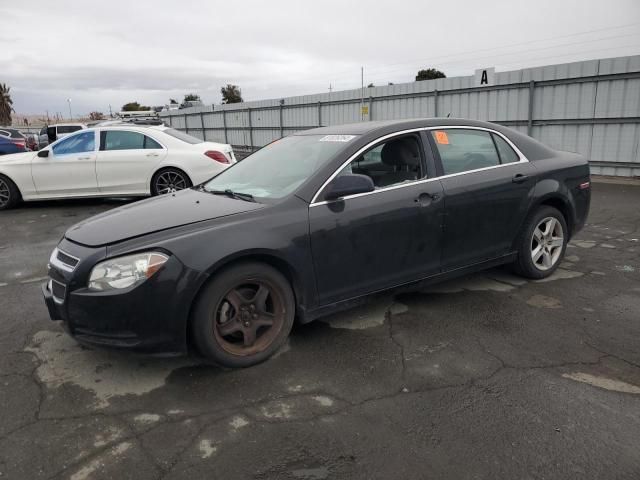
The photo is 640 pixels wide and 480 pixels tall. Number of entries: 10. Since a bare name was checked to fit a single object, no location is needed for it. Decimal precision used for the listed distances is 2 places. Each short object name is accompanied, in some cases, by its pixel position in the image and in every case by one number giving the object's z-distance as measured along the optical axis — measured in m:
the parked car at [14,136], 16.26
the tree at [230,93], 76.12
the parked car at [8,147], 15.63
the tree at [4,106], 72.06
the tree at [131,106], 82.59
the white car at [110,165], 9.16
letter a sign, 13.13
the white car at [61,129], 21.81
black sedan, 2.93
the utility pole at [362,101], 16.70
